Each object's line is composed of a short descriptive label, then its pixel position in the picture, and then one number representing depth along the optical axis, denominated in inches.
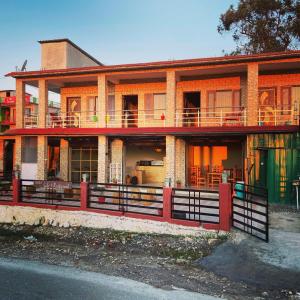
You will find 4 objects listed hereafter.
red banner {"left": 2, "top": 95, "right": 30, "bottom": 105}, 1446.9
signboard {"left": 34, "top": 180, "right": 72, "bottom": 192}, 548.1
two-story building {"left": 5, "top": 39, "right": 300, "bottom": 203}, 605.0
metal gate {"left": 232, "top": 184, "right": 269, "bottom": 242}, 346.8
